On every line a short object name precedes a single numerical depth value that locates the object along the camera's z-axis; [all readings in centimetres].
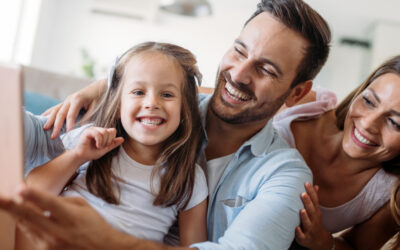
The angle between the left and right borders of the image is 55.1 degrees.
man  86
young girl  83
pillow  144
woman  107
